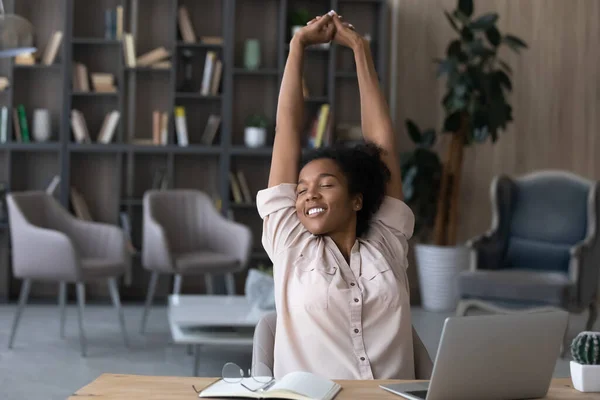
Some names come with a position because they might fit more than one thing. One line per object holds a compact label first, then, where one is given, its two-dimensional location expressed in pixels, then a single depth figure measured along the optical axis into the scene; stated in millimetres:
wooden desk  1645
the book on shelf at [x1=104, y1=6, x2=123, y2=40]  6609
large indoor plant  6402
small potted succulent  1817
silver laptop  1576
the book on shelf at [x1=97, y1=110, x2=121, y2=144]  6668
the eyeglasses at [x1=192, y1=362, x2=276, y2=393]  1676
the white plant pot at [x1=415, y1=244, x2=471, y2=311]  6668
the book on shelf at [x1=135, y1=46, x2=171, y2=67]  6711
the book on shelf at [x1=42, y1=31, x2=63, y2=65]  6625
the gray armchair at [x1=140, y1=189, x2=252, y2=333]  5648
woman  2006
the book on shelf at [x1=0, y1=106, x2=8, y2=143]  6523
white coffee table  4191
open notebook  1615
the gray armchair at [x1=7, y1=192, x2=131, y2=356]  5094
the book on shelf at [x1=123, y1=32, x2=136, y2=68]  6648
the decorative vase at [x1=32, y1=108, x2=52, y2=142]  6594
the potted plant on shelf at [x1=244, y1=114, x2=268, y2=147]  6746
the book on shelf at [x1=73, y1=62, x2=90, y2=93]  6621
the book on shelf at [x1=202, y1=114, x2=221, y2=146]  6797
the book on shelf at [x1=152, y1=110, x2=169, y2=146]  6695
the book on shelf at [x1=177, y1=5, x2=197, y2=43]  6742
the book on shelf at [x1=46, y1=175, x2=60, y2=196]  6668
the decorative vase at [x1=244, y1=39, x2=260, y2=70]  6809
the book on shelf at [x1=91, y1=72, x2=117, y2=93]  6641
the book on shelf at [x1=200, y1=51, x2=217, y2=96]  6699
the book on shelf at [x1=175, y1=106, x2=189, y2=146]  6691
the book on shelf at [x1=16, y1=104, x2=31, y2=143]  6543
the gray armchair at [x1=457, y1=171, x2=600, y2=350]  5250
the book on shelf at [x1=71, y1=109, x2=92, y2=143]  6617
